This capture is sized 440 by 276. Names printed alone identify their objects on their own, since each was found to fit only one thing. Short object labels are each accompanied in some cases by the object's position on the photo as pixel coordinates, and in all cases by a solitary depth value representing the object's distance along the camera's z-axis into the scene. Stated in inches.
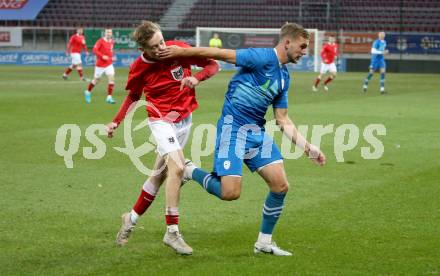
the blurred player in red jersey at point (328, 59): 1399.6
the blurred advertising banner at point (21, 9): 2278.5
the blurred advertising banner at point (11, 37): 2188.7
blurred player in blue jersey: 1370.2
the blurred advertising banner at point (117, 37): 2117.7
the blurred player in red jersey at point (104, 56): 1109.7
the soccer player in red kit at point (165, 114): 316.5
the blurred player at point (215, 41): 1793.6
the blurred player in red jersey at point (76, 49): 1465.3
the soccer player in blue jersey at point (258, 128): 301.9
